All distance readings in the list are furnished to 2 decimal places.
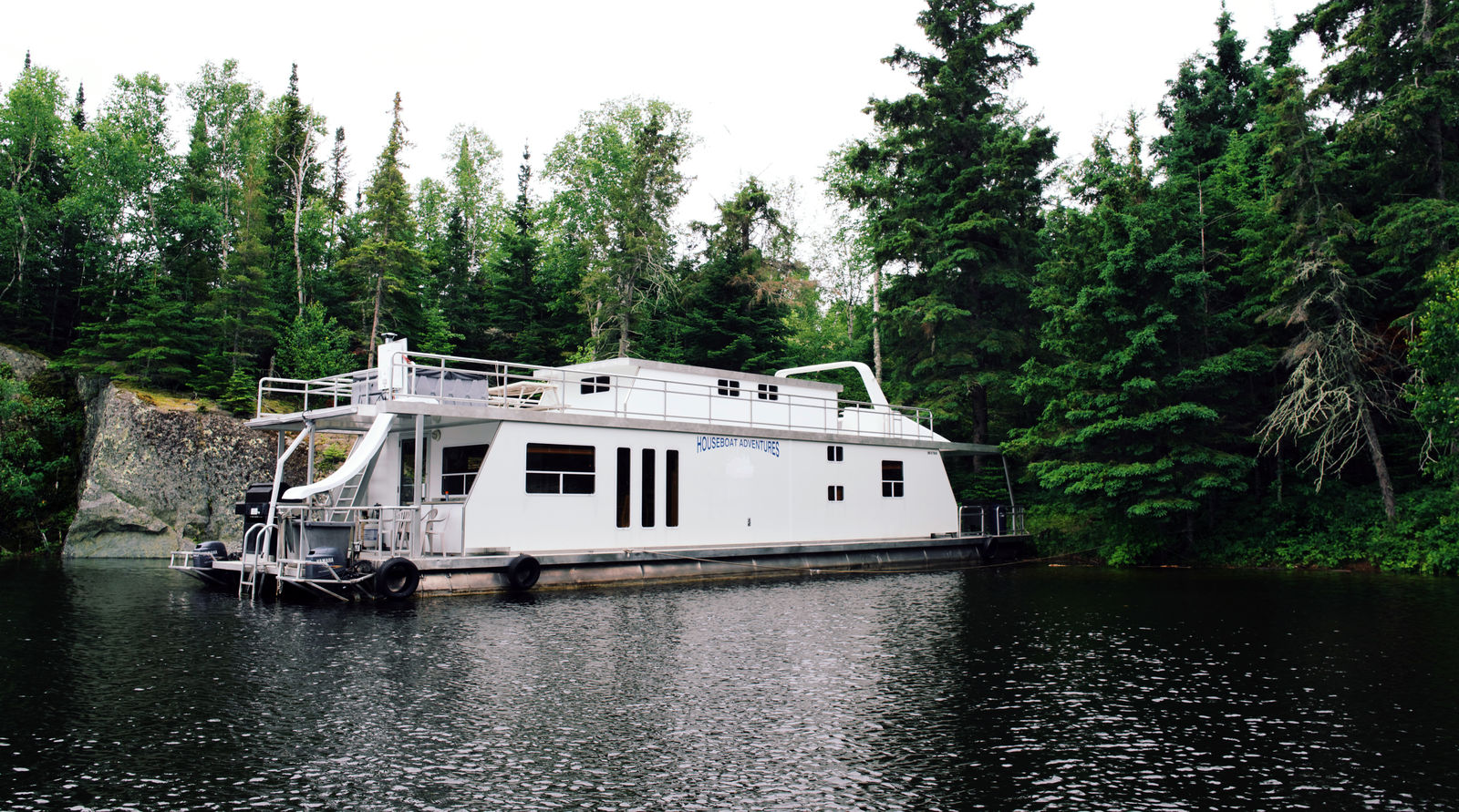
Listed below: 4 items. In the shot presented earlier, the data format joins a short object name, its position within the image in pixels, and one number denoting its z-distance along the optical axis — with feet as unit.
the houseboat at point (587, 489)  58.03
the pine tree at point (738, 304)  123.75
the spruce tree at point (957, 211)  105.09
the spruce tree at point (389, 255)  129.80
